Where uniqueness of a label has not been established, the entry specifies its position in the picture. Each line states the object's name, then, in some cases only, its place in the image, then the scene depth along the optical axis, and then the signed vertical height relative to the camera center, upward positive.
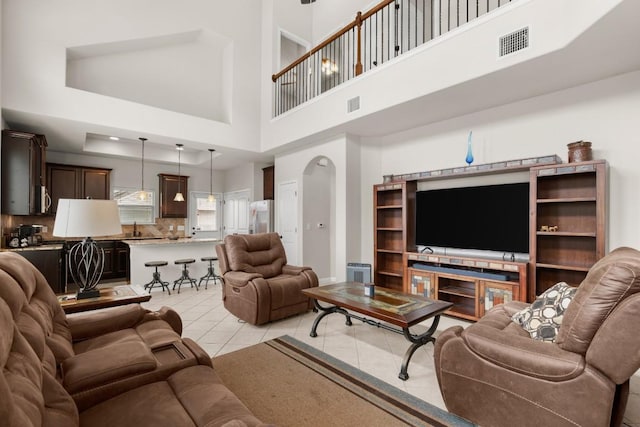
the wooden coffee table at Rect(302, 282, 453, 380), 2.47 -0.85
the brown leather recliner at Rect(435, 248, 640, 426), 1.47 -0.82
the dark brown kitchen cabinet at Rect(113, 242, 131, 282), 6.53 -1.05
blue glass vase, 4.11 +0.77
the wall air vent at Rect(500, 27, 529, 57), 2.93 +1.69
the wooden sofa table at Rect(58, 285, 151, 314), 2.38 -0.74
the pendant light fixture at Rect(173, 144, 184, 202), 6.06 +0.33
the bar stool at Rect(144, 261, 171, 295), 5.18 -1.15
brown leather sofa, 1.01 -0.74
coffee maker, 4.88 -0.39
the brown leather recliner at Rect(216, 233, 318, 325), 3.55 -0.87
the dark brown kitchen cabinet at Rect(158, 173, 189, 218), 7.79 +0.42
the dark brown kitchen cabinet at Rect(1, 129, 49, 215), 4.27 +0.55
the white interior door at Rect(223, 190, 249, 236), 8.05 -0.01
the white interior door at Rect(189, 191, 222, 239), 8.41 -0.13
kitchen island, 5.23 -0.80
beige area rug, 1.97 -1.34
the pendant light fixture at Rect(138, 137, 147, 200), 5.72 +0.57
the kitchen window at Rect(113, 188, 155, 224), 7.37 +0.13
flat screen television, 3.67 -0.07
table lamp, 2.36 -0.06
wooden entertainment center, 3.26 -0.42
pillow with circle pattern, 1.97 -0.70
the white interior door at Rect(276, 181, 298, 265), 6.30 -0.11
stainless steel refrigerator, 7.09 -0.11
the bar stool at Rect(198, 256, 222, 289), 5.80 -1.21
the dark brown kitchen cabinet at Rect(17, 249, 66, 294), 4.61 -0.79
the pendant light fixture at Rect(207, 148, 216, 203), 8.25 +0.94
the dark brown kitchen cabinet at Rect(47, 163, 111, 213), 6.23 +0.62
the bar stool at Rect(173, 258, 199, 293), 5.48 -1.16
